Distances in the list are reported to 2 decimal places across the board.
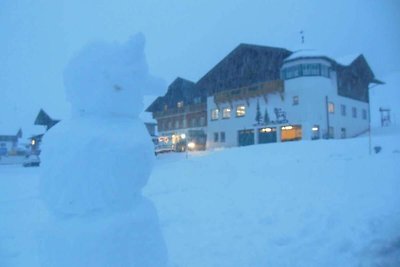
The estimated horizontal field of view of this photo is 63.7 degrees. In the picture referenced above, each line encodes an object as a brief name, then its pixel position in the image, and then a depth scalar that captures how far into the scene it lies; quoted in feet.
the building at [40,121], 118.25
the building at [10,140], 158.61
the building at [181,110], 124.26
